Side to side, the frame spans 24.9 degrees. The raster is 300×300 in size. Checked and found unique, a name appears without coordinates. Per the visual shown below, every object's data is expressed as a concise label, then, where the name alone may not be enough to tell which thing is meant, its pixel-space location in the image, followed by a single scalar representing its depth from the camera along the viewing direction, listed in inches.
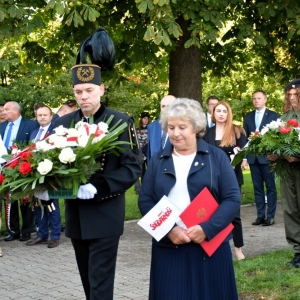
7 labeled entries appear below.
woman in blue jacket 193.6
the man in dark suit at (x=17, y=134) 437.4
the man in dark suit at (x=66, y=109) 426.9
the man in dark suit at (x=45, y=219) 413.7
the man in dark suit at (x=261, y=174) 461.5
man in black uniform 203.8
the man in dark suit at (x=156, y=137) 354.0
